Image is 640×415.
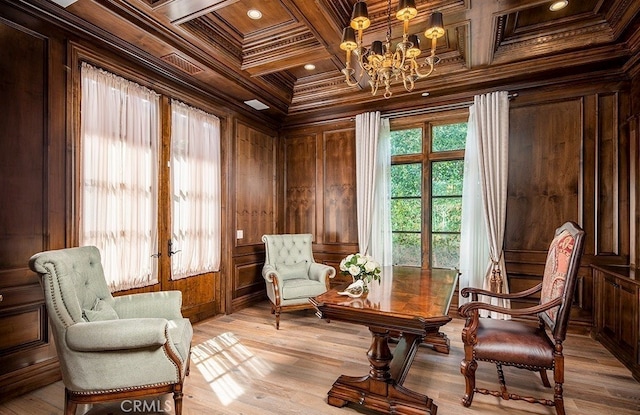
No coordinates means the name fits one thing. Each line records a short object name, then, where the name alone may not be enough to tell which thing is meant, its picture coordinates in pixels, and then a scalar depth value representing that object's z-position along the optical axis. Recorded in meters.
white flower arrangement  2.41
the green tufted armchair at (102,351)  1.79
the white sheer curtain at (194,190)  3.68
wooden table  1.87
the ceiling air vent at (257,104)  4.56
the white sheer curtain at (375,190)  4.59
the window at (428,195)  4.34
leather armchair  2.01
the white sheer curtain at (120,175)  2.81
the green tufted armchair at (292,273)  3.88
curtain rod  4.18
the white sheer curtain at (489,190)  3.85
